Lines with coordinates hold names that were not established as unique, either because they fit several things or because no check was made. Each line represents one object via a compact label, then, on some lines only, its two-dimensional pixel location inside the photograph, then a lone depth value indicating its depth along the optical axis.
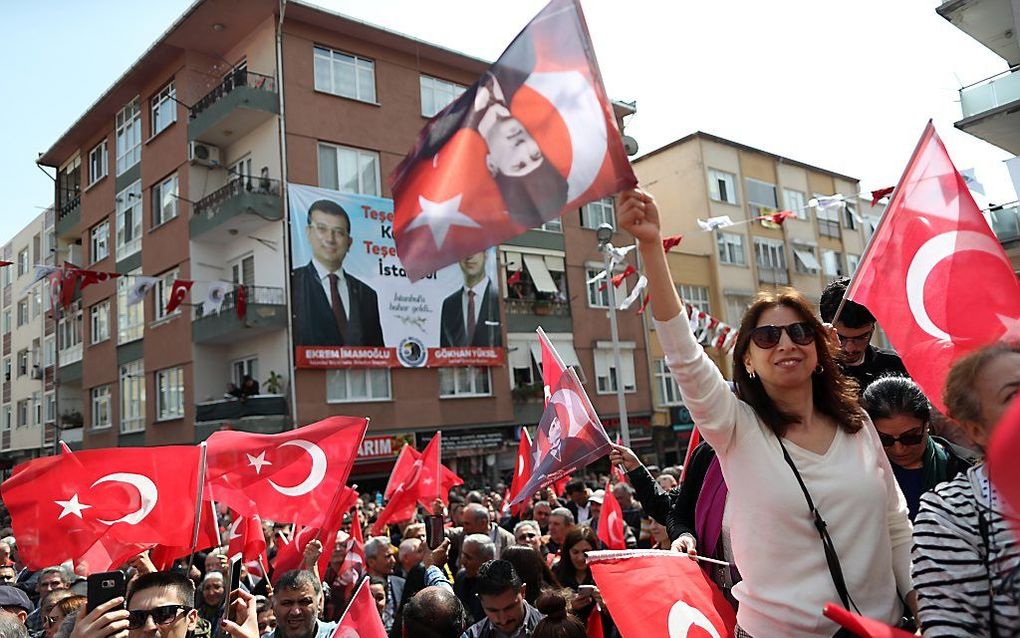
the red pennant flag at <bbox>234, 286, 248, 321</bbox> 21.66
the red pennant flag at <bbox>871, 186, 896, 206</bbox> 11.95
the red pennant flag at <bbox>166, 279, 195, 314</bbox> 21.87
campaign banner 22.50
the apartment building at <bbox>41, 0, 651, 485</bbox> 22.92
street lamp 15.67
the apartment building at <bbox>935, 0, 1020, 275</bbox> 18.41
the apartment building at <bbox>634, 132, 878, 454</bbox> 32.81
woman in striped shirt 1.70
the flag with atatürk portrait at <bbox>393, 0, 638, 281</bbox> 2.74
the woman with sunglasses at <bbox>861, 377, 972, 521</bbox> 2.97
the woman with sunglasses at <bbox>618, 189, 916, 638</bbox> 2.29
